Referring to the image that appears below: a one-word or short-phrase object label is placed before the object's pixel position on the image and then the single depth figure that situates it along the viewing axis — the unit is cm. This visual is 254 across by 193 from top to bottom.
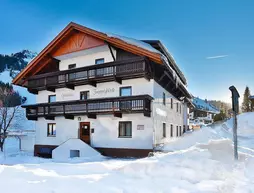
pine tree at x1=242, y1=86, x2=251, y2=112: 5068
